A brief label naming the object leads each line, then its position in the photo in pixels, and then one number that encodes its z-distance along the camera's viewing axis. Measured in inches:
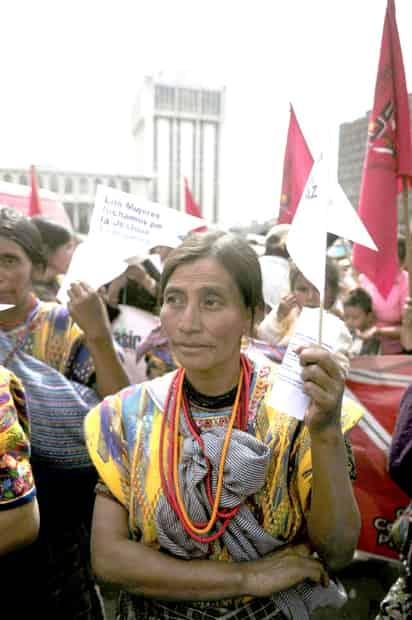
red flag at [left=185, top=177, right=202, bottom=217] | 229.1
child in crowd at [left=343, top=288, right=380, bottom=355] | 166.7
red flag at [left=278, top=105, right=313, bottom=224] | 136.3
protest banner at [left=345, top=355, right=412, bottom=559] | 101.3
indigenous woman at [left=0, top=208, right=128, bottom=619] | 66.7
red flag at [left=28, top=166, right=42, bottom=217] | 166.8
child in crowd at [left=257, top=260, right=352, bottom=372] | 112.2
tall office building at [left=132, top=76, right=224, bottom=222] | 4224.9
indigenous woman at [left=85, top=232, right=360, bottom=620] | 50.7
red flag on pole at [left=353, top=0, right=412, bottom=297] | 113.0
